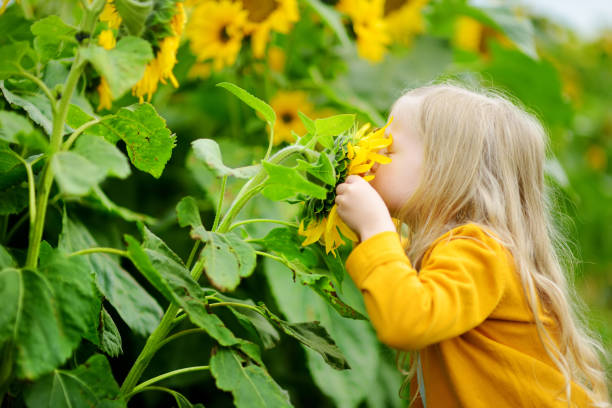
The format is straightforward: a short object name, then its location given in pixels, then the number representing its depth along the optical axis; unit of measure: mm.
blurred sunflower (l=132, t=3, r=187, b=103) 1498
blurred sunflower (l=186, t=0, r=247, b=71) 2002
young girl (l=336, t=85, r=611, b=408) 1493
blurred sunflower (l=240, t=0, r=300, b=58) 2022
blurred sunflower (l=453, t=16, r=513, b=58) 3491
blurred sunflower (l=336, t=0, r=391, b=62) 2103
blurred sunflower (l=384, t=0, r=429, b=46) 2489
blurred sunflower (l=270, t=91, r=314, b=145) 2252
